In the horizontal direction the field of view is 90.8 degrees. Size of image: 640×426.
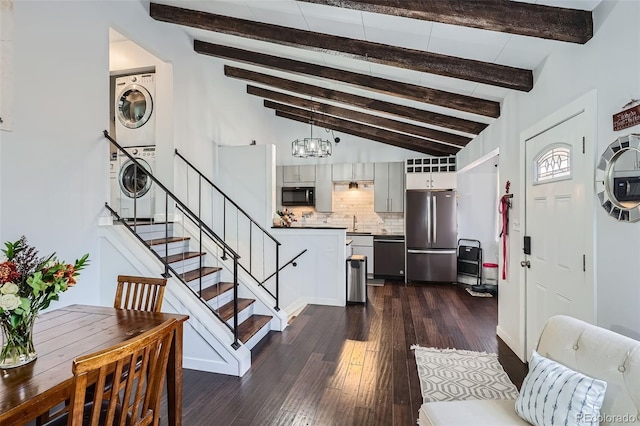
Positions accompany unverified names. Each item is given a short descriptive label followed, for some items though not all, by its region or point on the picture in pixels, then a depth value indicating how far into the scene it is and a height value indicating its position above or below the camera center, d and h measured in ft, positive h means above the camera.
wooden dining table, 3.84 -2.21
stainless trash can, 15.83 -3.36
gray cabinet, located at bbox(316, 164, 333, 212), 23.17 +1.85
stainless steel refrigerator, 20.29 -1.39
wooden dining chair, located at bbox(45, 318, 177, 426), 3.50 -2.13
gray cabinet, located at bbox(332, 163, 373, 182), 22.65 +2.99
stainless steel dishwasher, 21.34 -2.88
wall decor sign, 5.34 +1.70
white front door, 7.02 -0.32
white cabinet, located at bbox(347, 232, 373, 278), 21.93 -2.34
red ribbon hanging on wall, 11.35 -0.22
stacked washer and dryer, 13.89 +3.44
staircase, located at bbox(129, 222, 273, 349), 10.78 -2.67
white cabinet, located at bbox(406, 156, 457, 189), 20.58 +2.68
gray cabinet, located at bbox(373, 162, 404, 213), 22.11 +1.86
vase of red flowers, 4.30 -1.16
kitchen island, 15.70 -2.74
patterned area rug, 8.08 -4.62
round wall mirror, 5.43 +0.65
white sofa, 4.08 -2.25
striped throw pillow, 4.18 -2.57
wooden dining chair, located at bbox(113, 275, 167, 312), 7.16 -1.85
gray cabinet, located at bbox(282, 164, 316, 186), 23.47 +2.95
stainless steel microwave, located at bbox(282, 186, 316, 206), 23.11 +1.28
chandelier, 15.71 +3.29
